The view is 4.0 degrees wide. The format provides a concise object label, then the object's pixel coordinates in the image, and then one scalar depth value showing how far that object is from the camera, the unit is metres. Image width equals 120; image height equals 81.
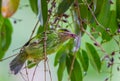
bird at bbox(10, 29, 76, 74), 4.70
